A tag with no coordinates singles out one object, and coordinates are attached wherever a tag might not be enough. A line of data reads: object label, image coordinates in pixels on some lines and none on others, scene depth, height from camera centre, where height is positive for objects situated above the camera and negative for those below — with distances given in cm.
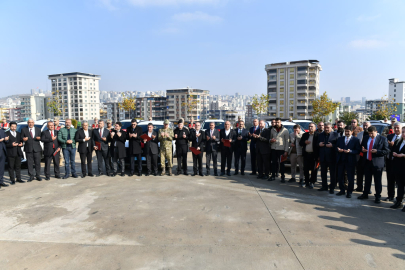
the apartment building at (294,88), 10031 +1076
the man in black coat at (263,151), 898 -110
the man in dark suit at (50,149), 912 -100
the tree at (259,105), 4537 +207
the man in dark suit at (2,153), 830 -106
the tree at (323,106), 5759 +228
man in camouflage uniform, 954 -91
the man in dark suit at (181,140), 959 -77
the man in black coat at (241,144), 956 -93
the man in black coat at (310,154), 814 -109
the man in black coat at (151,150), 958 -111
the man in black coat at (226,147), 964 -97
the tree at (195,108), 13754 +700
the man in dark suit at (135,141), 950 -79
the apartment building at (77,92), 16212 +1582
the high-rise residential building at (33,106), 15700 +791
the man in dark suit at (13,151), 861 -100
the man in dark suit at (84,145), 939 -91
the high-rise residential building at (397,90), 15400 +1539
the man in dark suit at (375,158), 673 -104
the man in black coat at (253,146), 962 -101
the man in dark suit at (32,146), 895 -89
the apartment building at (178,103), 14602 +805
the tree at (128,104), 5745 +297
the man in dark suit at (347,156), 717 -105
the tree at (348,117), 7286 -5
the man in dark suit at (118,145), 947 -92
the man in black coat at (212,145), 968 -97
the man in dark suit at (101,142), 955 -82
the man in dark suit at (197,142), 960 -85
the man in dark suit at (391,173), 675 -139
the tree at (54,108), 4811 +192
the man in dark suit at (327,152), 771 -98
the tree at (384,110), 4419 +108
